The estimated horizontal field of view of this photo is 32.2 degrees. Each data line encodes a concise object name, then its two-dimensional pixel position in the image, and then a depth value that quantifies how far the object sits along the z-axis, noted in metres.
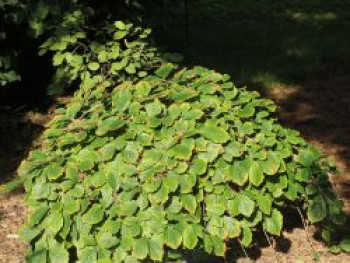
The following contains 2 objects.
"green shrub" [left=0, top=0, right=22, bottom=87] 5.47
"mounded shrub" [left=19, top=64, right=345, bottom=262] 2.76
